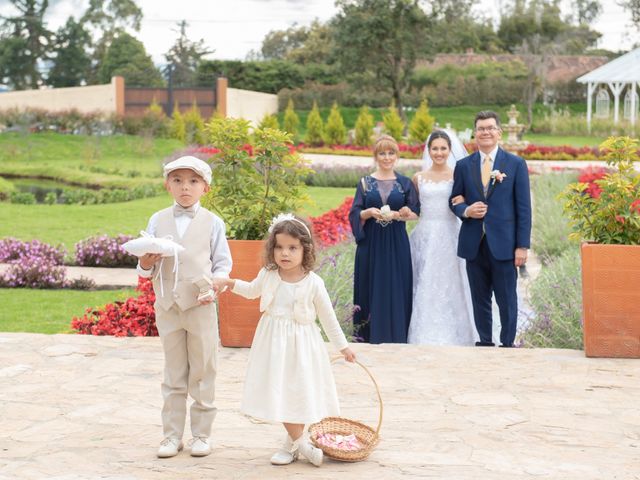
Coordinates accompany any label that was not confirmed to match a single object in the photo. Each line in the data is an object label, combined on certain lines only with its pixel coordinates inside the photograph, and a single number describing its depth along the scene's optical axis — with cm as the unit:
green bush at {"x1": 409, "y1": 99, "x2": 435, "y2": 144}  2875
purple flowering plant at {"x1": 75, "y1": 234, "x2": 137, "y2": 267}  1097
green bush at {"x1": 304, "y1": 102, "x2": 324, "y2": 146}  3172
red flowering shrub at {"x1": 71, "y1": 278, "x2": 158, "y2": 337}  690
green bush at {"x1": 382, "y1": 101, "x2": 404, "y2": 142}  2888
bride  702
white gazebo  3525
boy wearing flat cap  413
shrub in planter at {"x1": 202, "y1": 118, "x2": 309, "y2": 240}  636
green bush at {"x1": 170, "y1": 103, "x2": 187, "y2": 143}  3047
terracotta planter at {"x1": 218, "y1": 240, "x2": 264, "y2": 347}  616
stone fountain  1843
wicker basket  404
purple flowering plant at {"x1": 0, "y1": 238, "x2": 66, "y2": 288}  1002
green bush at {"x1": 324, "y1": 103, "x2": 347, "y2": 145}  3134
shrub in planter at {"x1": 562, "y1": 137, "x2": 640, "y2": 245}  605
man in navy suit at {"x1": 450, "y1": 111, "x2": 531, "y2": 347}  639
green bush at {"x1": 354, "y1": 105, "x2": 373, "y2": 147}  3033
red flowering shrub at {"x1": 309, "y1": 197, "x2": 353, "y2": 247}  1016
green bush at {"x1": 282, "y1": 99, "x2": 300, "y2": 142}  3425
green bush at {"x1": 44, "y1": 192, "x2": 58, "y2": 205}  1744
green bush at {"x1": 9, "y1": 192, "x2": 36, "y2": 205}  1742
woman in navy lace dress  682
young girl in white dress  397
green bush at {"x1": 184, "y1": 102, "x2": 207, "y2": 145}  2956
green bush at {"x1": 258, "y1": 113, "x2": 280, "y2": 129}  2779
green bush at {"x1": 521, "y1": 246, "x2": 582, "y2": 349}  673
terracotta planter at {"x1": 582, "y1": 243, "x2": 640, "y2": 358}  593
